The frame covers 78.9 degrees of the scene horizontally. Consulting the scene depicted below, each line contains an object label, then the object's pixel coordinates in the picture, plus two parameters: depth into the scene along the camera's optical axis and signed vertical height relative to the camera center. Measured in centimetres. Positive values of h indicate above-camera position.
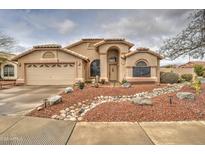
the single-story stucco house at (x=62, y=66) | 1286 +88
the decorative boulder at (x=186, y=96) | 589 -109
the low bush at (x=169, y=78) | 1273 -49
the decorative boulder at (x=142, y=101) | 531 -118
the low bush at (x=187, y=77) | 1485 -47
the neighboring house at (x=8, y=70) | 1720 +65
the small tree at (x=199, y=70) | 1581 +38
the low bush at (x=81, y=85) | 878 -79
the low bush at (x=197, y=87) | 681 -76
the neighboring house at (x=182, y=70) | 1583 +41
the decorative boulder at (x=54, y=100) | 570 -121
